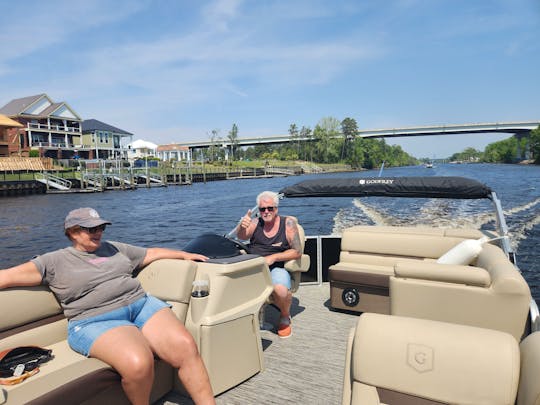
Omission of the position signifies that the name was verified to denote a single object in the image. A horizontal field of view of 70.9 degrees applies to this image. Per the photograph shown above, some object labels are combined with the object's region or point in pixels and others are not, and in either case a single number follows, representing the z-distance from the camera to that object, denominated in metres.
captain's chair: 3.63
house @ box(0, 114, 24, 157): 37.62
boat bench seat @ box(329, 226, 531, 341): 2.27
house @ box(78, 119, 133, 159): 52.97
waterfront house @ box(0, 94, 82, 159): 44.75
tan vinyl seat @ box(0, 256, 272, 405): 1.83
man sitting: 3.47
